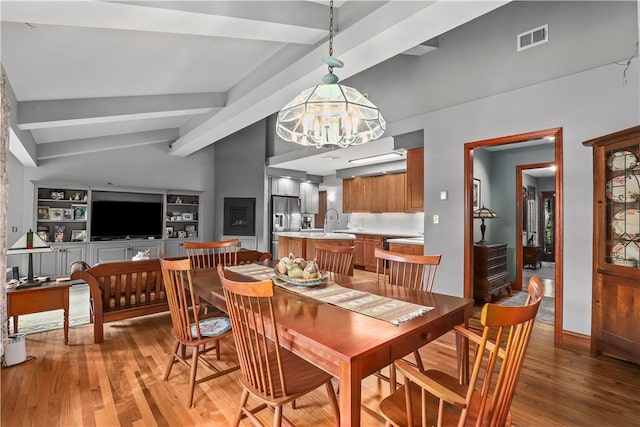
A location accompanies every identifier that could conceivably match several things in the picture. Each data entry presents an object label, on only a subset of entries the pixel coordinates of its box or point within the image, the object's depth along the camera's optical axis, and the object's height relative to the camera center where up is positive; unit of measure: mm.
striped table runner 1592 -492
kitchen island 6305 -502
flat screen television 6301 -83
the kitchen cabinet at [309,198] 8430 +559
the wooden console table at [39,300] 2764 -783
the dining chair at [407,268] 2352 -405
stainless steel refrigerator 7711 +39
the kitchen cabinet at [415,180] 4484 +573
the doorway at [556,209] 3074 +120
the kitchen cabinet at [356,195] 7449 +584
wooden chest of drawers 4289 -756
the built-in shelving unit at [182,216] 7383 +16
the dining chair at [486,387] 1050 -595
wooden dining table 1160 -508
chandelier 2102 +776
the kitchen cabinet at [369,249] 6871 -703
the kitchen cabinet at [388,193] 6742 +581
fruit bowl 2127 -441
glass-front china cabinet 2482 -217
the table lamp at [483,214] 4641 +78
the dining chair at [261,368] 1384 -738
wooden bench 3047 -793
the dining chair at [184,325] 2010 -769
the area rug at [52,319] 3395 -1234
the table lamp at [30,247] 2768 -294
